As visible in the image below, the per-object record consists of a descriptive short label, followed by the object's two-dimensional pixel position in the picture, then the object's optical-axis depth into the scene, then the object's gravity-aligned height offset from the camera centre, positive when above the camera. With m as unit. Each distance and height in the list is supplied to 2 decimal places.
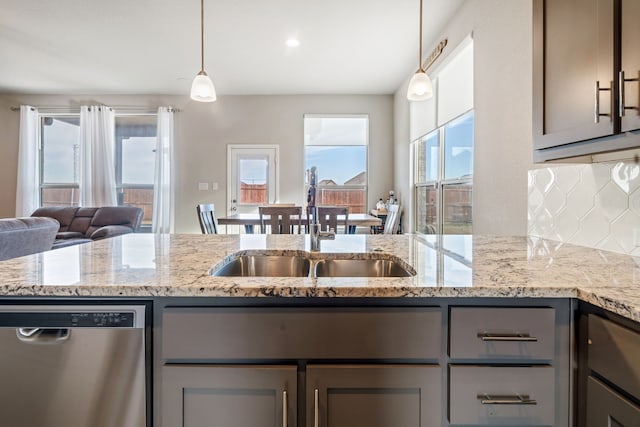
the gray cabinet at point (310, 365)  0.83 -0.36
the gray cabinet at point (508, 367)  0.82 -0.36
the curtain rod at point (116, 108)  5.73 +1.68
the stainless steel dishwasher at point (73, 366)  0.83 -0.37
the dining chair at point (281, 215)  3.04 -0.02
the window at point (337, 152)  5.72 +1.00
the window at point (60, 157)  5.83 +0.90
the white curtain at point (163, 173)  5.62 +0.63
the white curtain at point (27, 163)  5.61 +0.78
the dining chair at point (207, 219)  3.50 -0.07
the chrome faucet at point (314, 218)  1.44 -0.02
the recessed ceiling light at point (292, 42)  3.77 +1.85
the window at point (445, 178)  3.11 +0.37
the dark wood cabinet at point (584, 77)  0.92 +0.42
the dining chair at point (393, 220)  3.37 -0.06
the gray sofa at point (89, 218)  4.73 -0.10
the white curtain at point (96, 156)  5.61 +0.88
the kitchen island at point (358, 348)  0.82 -0.32
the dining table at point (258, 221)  3.45 -0.08
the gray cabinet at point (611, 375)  0.67 -0.32
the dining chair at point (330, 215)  2.99 -0.02
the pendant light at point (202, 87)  2.62 +0.94
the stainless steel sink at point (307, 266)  1.33 -0.21
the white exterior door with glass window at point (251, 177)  5.73 +0.58
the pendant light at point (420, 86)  2.48 +0.91
